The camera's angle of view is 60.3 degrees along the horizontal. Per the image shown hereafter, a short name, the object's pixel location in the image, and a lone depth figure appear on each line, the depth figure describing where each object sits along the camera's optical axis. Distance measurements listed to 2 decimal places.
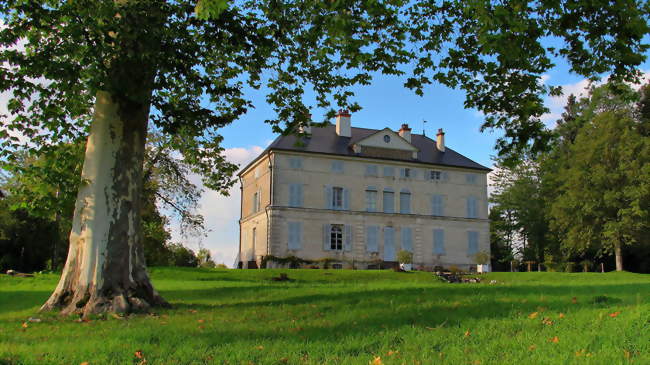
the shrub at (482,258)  38.00
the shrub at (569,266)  40.21
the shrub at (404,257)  35.88
